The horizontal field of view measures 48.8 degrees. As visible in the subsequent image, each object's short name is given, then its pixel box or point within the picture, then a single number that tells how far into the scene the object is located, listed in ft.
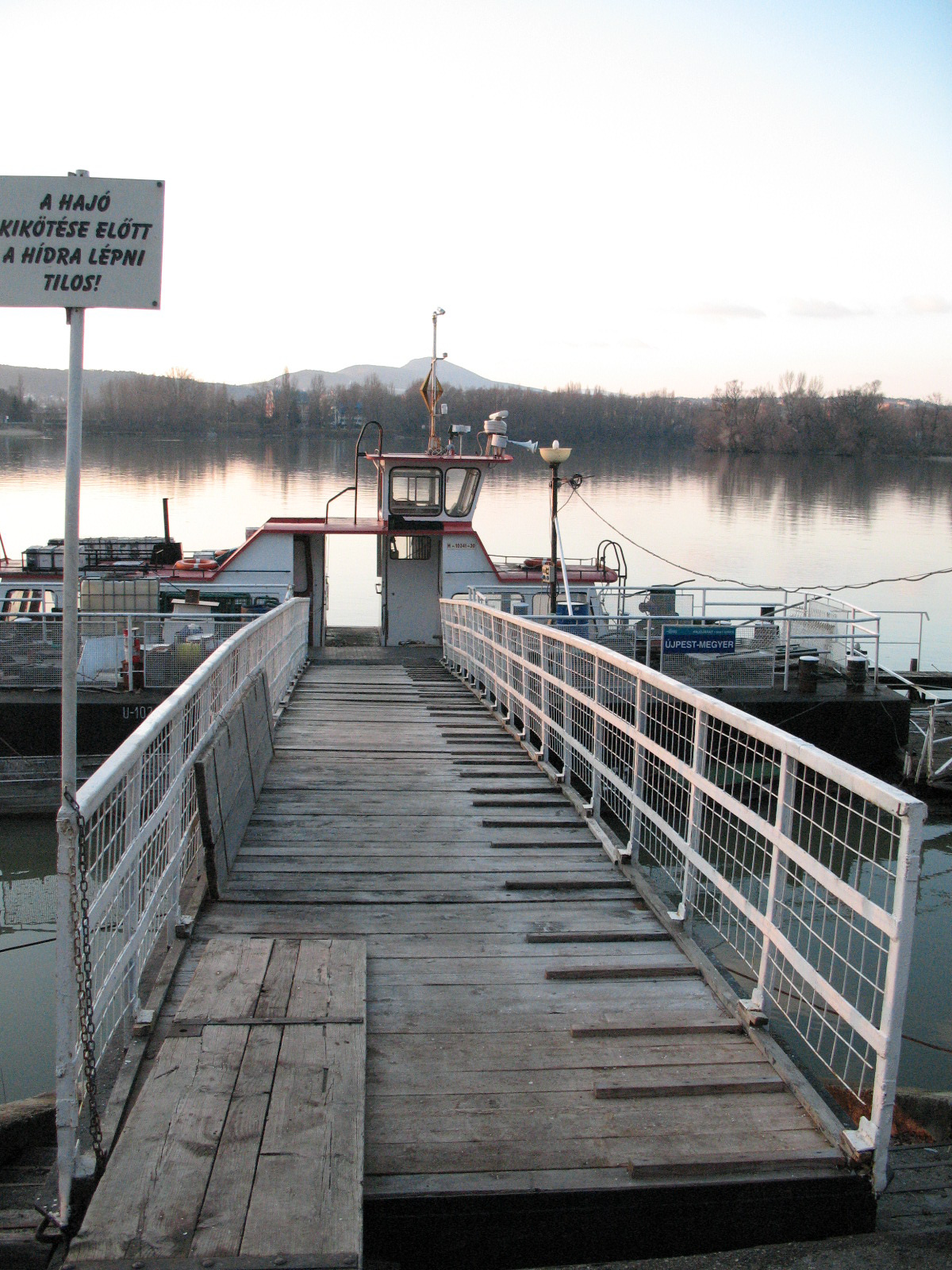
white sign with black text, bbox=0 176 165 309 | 10.12
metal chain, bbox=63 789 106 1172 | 8.63
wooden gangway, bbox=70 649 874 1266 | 8.27
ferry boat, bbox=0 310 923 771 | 44.24
